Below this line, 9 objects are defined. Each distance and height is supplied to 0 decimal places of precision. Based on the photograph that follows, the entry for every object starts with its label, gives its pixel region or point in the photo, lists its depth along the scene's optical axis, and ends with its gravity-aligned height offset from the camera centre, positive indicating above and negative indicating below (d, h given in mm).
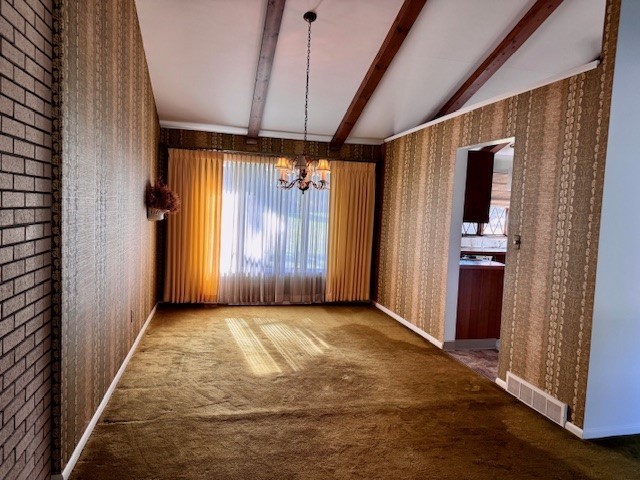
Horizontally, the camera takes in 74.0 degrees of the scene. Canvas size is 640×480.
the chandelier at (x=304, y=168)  3521 +344
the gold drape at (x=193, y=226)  5539 -285
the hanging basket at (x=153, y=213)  4438 -113
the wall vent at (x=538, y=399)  2879 -1305
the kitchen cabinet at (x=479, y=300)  4445 -889
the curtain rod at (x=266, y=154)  5583 +730
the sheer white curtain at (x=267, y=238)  5762 -421
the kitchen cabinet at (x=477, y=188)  4535 +306
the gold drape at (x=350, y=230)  6031 -270
